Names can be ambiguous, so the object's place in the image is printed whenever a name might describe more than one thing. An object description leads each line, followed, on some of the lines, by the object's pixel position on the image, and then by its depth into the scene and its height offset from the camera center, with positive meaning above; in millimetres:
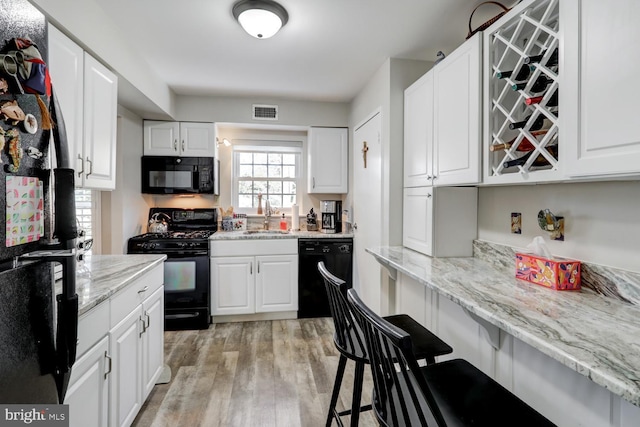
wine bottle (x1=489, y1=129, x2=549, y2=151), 1388 +297
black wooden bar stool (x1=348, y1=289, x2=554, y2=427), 852 -613
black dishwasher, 3359 -584
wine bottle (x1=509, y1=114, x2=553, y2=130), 1334 +374
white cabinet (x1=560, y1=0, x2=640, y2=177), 929 +392
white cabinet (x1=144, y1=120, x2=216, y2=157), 3359 +760
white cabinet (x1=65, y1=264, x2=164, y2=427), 1203 -692
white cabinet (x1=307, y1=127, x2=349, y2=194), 3635 +577
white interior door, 2691 +23
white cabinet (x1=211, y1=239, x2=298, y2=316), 3211 -701
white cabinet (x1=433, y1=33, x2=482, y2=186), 1605 +529
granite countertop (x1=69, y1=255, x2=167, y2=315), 1284 -339
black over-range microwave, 3334 +368
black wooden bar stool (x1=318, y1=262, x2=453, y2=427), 1295 -591
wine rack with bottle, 1243 +513
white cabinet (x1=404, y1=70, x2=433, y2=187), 2062 +546
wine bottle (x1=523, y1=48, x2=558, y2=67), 1266 +616
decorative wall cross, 2998 +560
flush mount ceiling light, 1802 +1135
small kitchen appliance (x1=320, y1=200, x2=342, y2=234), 3668 -76
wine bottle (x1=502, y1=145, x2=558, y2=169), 1265 +218
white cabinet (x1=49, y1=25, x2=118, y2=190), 1550 +566
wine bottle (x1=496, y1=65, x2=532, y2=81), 1367 +600
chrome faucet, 3895 -71
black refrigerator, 667 -38
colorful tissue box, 1304 -265
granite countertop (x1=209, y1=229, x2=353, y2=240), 3225 -273
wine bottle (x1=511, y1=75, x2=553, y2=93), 1315 +534
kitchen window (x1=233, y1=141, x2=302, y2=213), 3973 +445
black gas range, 3065 -662
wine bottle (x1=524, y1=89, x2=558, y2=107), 1261 +447
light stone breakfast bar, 765 -348
